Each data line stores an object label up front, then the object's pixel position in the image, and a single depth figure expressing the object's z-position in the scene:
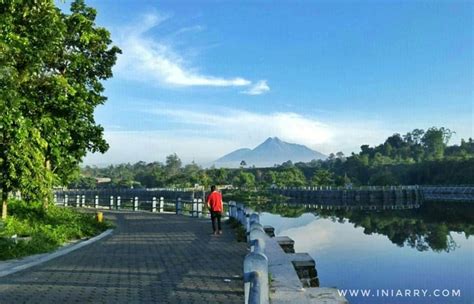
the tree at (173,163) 179.25
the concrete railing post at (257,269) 5.15
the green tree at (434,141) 132.62
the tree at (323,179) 105.62
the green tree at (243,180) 111.00
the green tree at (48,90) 12.54
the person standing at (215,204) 15.78
